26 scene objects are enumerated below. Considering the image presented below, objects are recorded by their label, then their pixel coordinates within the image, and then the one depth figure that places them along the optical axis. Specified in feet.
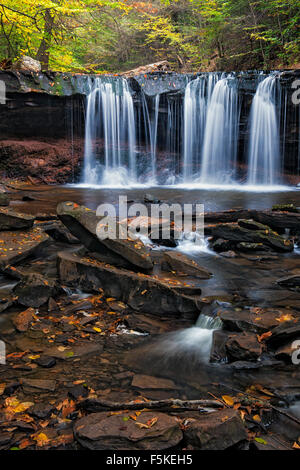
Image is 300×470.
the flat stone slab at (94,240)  17.97
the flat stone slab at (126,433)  7.35
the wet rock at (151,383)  10.21
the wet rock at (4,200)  30.78
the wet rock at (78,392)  9.45
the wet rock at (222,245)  23.99
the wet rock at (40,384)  9.75
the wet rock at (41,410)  8.60
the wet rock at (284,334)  11.98
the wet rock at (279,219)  26.35
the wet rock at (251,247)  23.38
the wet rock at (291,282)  18.03
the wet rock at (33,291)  15.11
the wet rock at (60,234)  23.40
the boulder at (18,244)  18.48
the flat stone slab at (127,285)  15.01
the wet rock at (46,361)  10.93
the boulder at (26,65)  48.03
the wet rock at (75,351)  11.62
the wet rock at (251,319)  12.91
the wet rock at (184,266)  19.42
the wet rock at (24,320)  13.30
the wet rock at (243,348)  11.45
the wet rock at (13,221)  22.86
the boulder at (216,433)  7.34
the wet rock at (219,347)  11.84
